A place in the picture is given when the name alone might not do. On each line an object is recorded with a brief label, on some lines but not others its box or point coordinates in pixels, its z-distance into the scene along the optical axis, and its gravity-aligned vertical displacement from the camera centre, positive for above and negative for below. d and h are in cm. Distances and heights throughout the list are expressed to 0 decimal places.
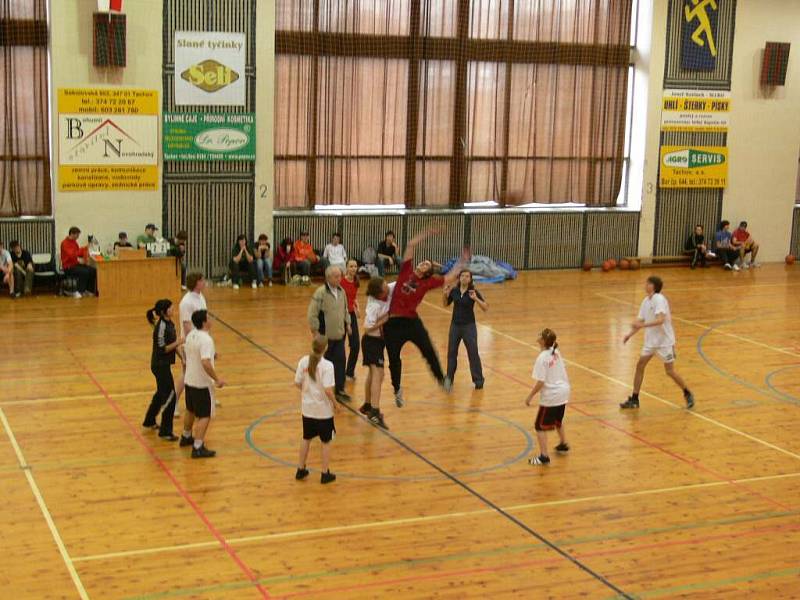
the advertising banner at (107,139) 2364 -11
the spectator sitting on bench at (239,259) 2472 -271
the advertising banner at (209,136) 2456 +2
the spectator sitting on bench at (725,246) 2991 -256
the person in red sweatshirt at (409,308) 1416 -212
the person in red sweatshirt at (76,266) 2295 -274
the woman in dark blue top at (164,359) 1286 -259
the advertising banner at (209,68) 2441 +153
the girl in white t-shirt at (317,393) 1135 -260
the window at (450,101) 2617 +104
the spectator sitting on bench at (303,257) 2517 -267
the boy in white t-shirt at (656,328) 1474 -238
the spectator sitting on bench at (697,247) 2989 -263
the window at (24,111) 2312 +45
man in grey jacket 1378 -212
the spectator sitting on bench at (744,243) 3005 -250
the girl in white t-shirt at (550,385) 1230 -266
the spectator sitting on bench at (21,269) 2272 -280
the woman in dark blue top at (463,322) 1555 -253
